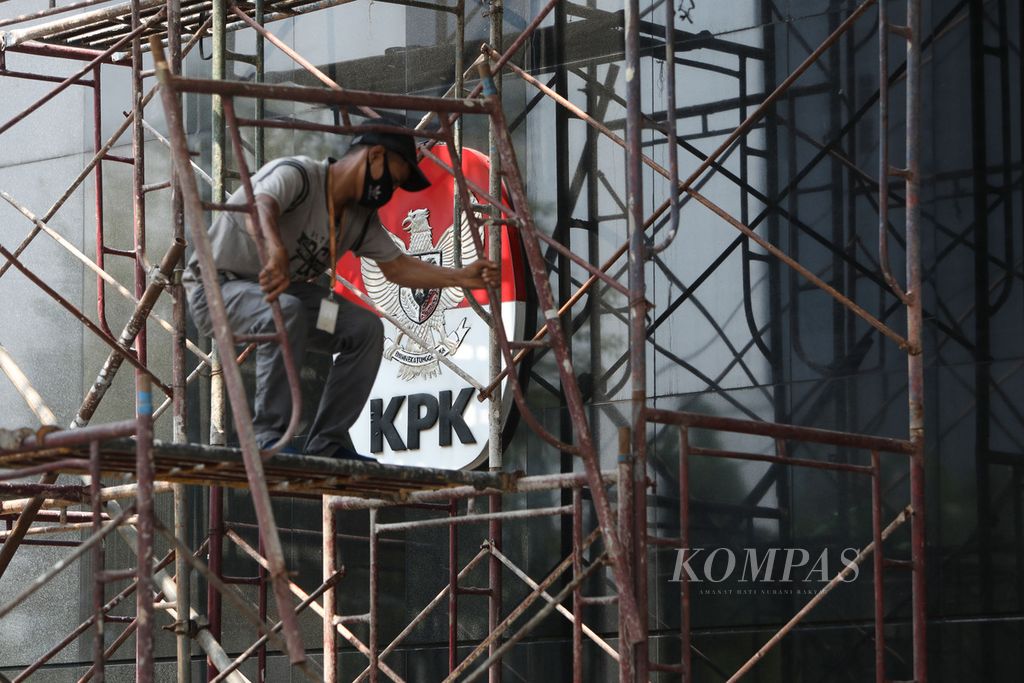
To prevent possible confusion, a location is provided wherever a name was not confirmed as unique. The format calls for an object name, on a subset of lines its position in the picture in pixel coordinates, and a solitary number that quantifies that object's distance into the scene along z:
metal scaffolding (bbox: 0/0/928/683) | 11.74
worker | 13.14
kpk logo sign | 21.80
